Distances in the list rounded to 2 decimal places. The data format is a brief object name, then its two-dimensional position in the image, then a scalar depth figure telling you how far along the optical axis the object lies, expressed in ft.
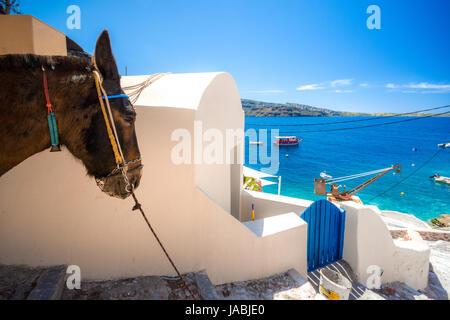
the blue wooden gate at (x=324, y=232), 20.27
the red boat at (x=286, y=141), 295.64
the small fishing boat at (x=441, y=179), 141.81
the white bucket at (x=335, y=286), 18.25
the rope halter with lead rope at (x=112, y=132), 7.02
